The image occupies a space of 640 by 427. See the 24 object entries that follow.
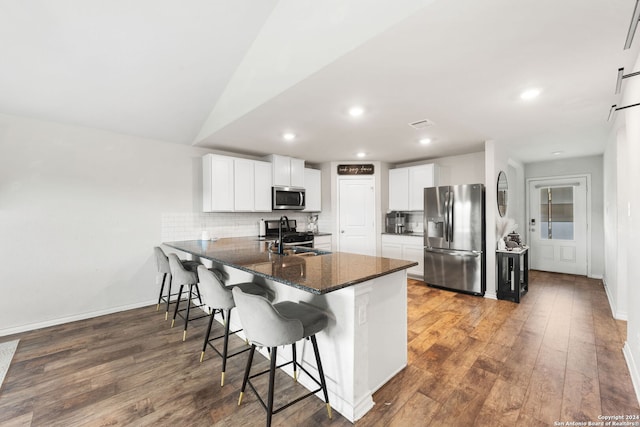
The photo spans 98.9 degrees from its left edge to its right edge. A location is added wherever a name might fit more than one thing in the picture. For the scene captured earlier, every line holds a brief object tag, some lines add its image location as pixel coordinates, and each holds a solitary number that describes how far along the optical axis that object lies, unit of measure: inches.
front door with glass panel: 211.3
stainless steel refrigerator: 162.4
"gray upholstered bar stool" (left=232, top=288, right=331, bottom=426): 60.7
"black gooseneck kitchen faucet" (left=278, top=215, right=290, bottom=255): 109.0
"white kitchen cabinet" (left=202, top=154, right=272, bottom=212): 162.7
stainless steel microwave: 190.2
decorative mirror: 167.0
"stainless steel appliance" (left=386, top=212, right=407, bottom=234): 225.5
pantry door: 218.5
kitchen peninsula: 68.2
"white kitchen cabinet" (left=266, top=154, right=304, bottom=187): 189.8
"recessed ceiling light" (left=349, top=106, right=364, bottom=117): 109.0
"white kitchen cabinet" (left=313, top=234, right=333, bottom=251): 206.1
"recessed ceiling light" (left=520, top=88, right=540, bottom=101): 93.3
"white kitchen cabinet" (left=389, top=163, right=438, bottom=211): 201.5
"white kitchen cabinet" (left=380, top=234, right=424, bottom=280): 197.3
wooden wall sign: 219.1
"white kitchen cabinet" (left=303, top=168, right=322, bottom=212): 214.1
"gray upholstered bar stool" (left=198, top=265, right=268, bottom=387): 84.9
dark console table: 149.1
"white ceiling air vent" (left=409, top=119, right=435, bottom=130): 125.2
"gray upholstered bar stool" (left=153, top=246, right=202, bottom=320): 129.5
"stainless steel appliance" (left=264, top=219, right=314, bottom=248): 186.4
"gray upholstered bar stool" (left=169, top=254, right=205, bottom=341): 113.8
